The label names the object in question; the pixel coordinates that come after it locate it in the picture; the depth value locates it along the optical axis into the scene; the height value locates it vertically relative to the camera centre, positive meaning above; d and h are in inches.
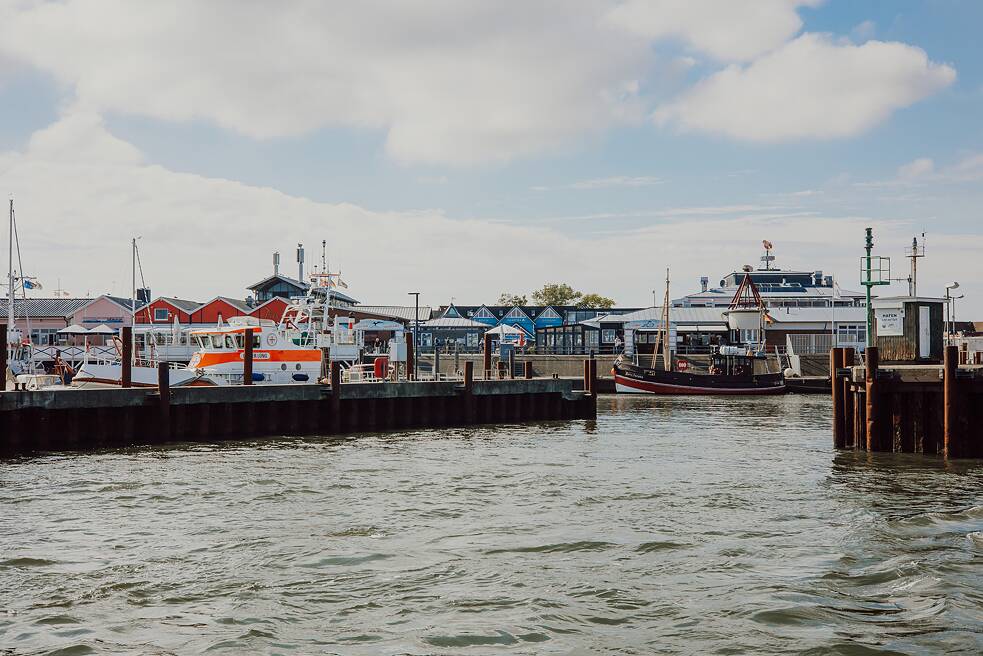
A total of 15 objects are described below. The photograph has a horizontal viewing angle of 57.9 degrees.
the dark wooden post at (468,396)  1369.3 -76.3
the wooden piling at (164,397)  1066.7 -59.8
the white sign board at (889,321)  1357.0 +37.7
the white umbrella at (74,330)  2807.6 +56.6
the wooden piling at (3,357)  968.9 -10.2
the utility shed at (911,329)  1343.5 +25.7
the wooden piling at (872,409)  941.2 -67.7
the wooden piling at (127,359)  1141.1 -14.8
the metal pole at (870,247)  1261.2 +145.1
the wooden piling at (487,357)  1575.9 -19.5
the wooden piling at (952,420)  892.6 -75.8
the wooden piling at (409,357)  1541.6 -18.0
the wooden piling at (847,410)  1013.8 -73.8
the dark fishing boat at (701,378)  2253.9 -81.7
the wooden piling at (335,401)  1218.6 -74.2
